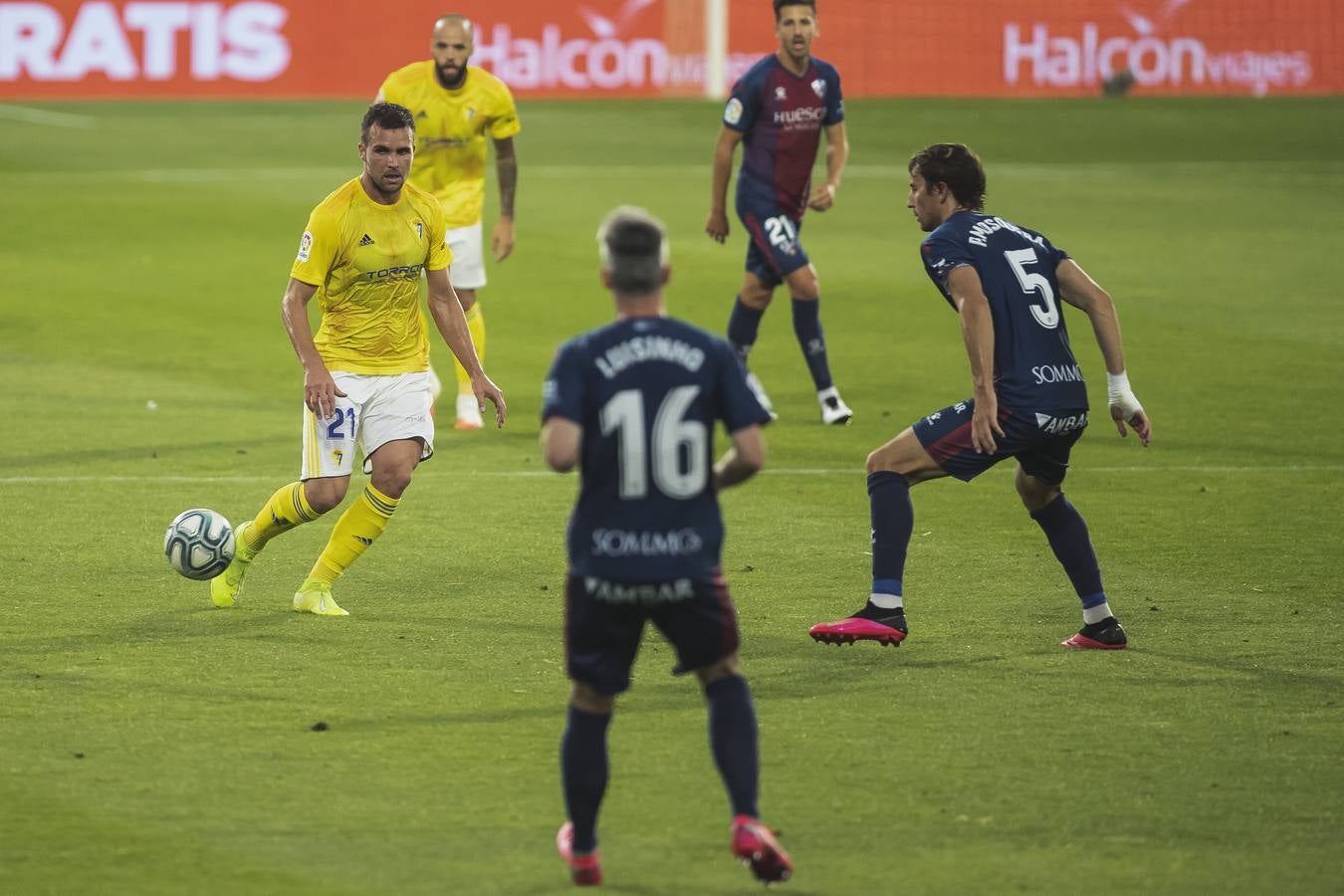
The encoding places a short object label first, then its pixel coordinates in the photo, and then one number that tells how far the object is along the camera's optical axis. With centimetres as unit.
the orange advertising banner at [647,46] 6806
